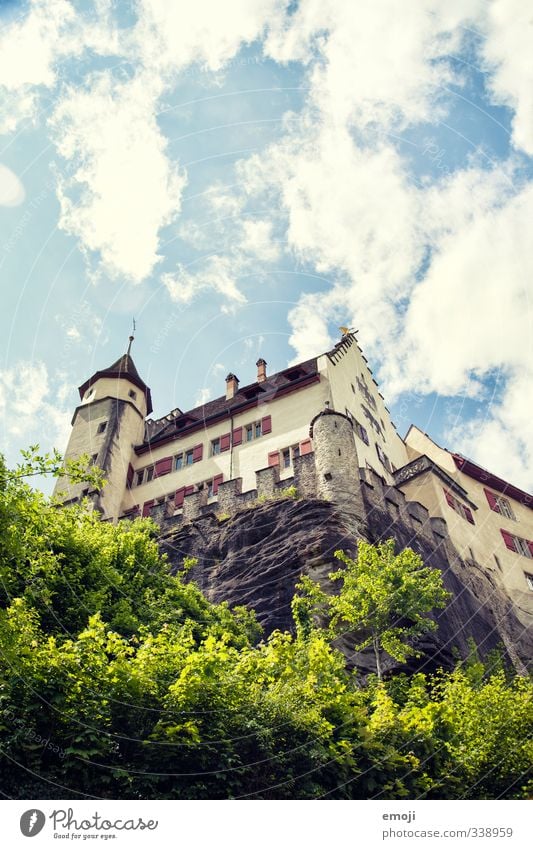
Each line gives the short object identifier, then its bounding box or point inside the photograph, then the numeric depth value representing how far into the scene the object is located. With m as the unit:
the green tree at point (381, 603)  19.22
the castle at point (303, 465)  28.69
